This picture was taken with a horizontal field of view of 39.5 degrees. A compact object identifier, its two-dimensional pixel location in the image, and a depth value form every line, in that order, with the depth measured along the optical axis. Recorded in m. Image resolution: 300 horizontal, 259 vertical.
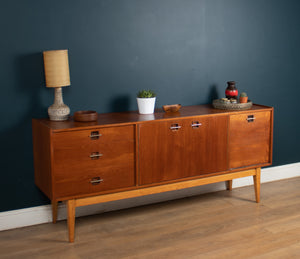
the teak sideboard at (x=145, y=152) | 2.63
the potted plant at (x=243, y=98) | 3.23
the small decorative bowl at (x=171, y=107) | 3.07
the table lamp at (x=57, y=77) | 2.70
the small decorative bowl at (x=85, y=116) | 2.75
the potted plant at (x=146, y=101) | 3.00
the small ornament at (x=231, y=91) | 3.34
